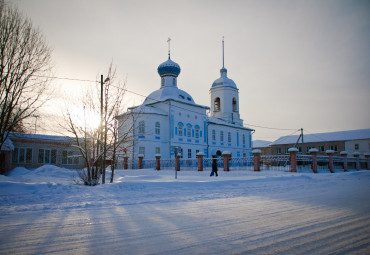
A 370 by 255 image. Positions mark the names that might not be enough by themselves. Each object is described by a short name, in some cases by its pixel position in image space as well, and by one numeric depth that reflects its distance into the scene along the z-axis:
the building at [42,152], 26.06
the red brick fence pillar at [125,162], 25.25
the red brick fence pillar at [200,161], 20.08
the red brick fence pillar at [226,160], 18.59
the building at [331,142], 45.47
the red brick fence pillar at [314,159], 18.72
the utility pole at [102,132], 11.49
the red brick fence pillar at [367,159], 26.85
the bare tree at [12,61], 10.64
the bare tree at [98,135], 11.37
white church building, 28.00
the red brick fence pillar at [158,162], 22.97
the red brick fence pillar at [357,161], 24.90
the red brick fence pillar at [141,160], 24.29
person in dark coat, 16.74
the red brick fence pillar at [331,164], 20.86
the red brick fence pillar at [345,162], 23.00
